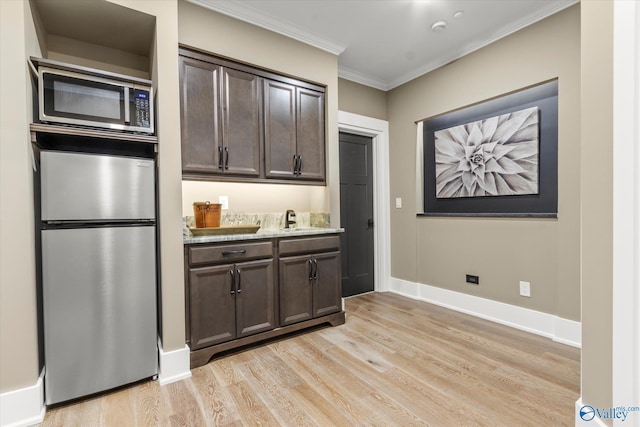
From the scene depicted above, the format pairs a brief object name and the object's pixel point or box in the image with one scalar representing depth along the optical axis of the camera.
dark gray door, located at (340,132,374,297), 3.88
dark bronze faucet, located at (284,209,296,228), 3.13
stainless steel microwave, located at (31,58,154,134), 1.73
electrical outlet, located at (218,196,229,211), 2.82
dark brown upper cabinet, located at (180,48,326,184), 2.35
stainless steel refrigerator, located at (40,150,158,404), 1.73
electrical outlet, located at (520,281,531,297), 2.78
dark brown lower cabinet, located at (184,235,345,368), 2.18
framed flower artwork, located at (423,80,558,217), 2.66
